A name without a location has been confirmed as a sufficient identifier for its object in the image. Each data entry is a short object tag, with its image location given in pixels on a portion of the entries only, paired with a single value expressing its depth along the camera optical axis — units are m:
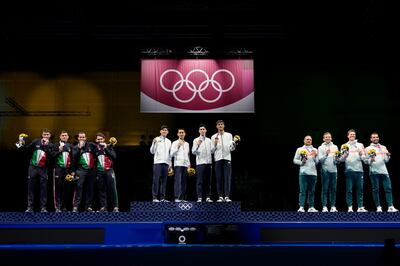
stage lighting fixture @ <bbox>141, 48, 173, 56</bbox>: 10.13
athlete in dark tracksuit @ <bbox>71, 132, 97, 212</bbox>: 8.77
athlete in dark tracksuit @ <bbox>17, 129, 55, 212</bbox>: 8.59
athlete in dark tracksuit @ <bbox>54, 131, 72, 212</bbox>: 8.80
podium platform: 8.13
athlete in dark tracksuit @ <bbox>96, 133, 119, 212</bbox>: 8.91
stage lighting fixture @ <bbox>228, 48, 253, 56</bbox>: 10.18
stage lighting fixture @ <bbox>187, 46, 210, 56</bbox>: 10.18
